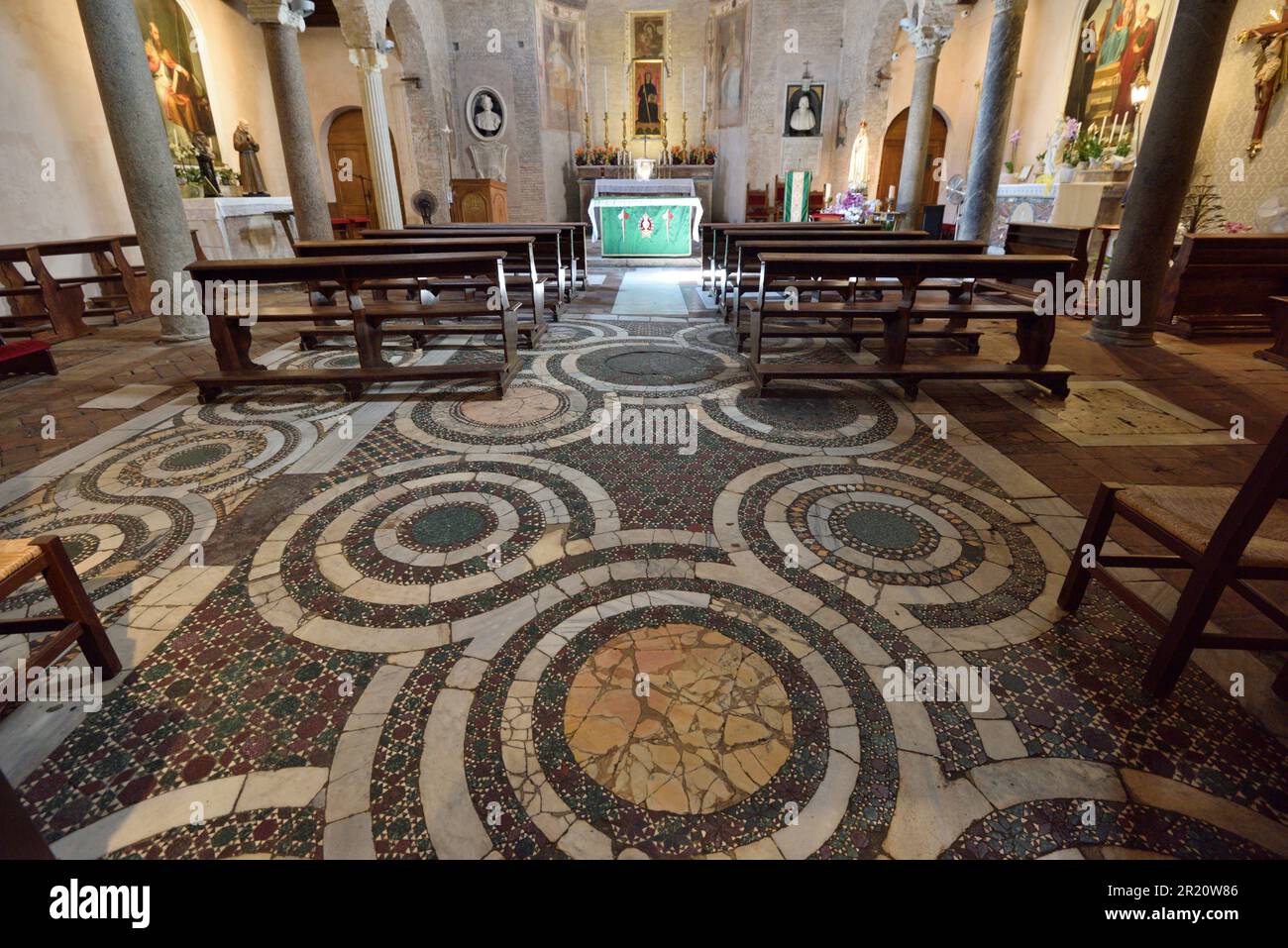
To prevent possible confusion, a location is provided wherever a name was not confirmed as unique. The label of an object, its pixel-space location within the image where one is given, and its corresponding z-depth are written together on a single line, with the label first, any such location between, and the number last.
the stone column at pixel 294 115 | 7.54
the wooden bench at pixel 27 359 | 4.74
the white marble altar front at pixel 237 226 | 8.58
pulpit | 12.51
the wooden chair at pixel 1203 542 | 1.59
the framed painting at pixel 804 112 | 14.16
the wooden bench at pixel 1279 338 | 5.12
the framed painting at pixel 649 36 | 15.51
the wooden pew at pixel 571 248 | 7.92
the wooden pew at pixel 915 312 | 4.17
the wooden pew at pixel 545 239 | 6.98
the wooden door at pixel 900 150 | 16.36
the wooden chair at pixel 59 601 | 1.68
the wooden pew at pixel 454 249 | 5.45
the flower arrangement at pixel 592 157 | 15.27
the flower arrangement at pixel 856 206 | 11.43
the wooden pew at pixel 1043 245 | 6.71
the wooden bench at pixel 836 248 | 5.38
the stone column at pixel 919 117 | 9.16
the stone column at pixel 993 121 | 7.48
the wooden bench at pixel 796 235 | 6.45
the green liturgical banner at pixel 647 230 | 11.16
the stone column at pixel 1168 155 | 4.98
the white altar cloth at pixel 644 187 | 12.90
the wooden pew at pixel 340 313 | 4.21
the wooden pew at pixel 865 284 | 5.27
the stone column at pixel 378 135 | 9.20
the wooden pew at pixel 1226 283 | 5.98
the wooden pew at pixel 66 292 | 6.03
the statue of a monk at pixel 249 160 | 9.98
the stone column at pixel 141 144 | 5.25
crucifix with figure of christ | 7.38
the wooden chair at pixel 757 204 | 14.28
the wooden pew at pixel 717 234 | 7.28
